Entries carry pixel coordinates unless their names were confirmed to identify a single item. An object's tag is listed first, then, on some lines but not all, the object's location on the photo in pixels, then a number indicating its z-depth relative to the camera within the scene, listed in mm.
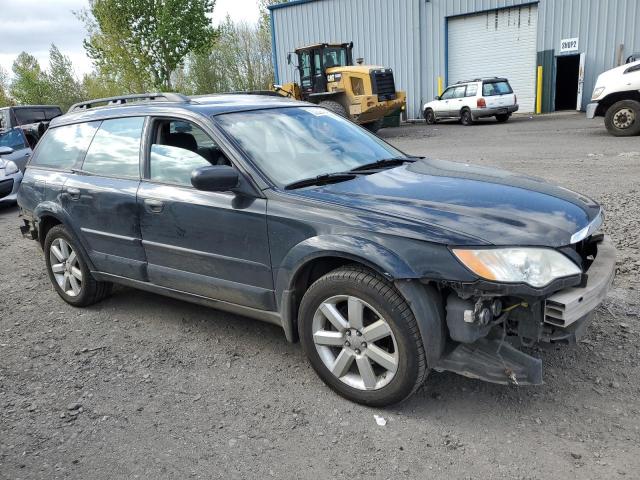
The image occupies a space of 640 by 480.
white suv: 19547
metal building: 21281
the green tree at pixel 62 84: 40594
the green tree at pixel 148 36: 30672
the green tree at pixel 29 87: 39969
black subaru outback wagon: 2598
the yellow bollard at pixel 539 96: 22719
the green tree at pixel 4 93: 46003
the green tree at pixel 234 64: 36625
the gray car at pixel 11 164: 9805
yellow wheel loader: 17547
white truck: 12578
